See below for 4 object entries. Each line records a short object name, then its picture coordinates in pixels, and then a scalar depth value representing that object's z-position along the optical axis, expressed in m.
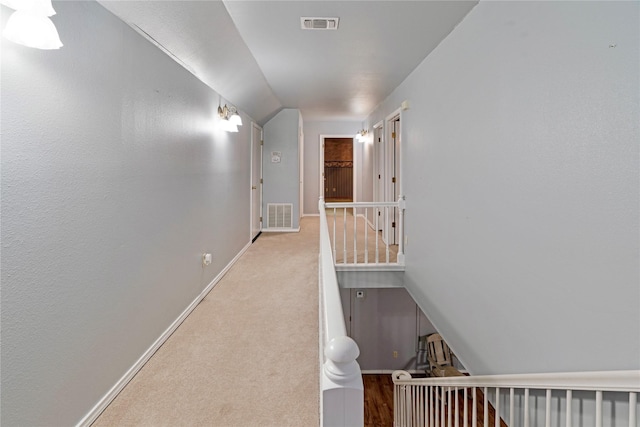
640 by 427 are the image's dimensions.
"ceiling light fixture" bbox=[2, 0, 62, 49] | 1.19
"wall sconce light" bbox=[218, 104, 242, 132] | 3.83
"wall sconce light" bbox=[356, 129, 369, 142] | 7.66
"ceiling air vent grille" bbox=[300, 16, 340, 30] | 2.59
